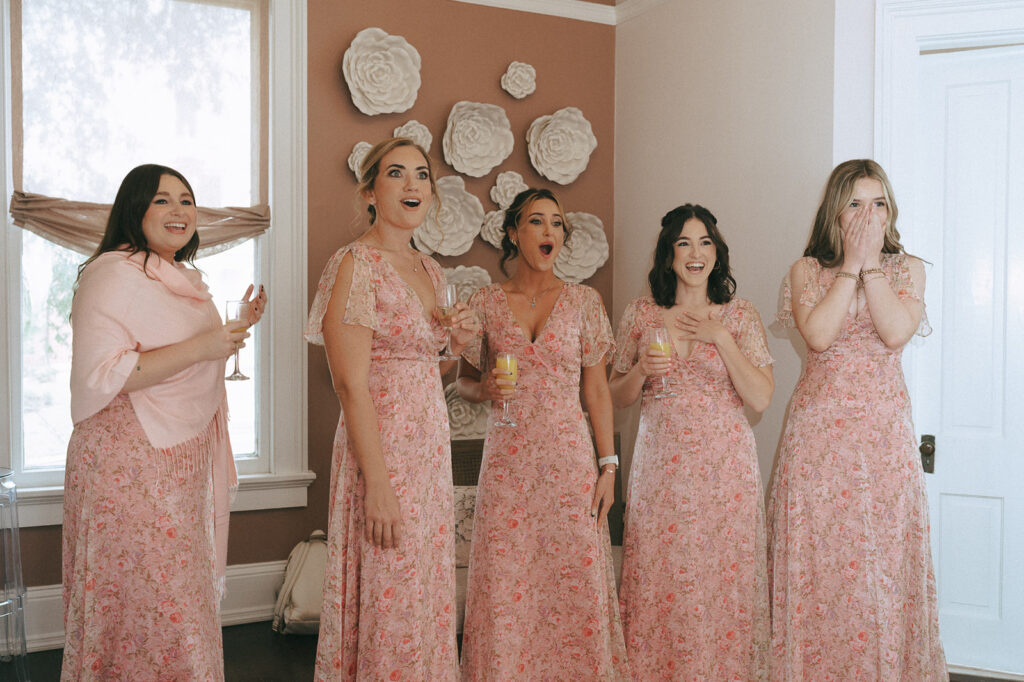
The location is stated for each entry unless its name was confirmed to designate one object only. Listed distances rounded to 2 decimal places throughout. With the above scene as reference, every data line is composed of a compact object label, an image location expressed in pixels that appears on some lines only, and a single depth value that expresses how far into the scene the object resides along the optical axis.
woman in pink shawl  2.26
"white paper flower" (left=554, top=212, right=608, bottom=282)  4.73
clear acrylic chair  3.05
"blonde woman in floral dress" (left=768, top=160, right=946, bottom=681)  2.74
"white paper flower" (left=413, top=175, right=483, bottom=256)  4.32
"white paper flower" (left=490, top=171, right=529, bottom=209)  4.50
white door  3.35
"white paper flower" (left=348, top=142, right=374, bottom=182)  4.12
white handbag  3.78
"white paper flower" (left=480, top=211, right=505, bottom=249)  4.50
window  3.69
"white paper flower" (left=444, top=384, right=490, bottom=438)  4.34
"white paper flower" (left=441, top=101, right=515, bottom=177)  4.38
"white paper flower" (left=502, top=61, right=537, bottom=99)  4.55
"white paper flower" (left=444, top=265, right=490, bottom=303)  4.36
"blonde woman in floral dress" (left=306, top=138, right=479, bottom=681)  2.19
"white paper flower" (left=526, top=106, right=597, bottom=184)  4.60
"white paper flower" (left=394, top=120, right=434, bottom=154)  4.21
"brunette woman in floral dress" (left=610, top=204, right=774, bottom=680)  2.77
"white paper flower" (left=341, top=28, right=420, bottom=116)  4.10
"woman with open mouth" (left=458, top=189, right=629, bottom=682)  2.73
